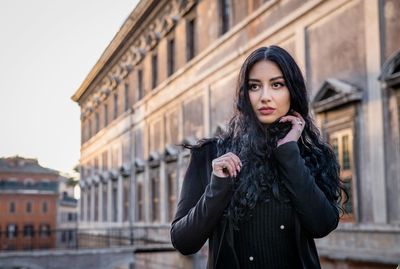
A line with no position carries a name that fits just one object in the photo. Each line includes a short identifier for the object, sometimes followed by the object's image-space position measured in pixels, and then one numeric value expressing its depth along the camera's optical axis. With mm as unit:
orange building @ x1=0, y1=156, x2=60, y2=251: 65250
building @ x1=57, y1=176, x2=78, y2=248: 70750
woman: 2010
